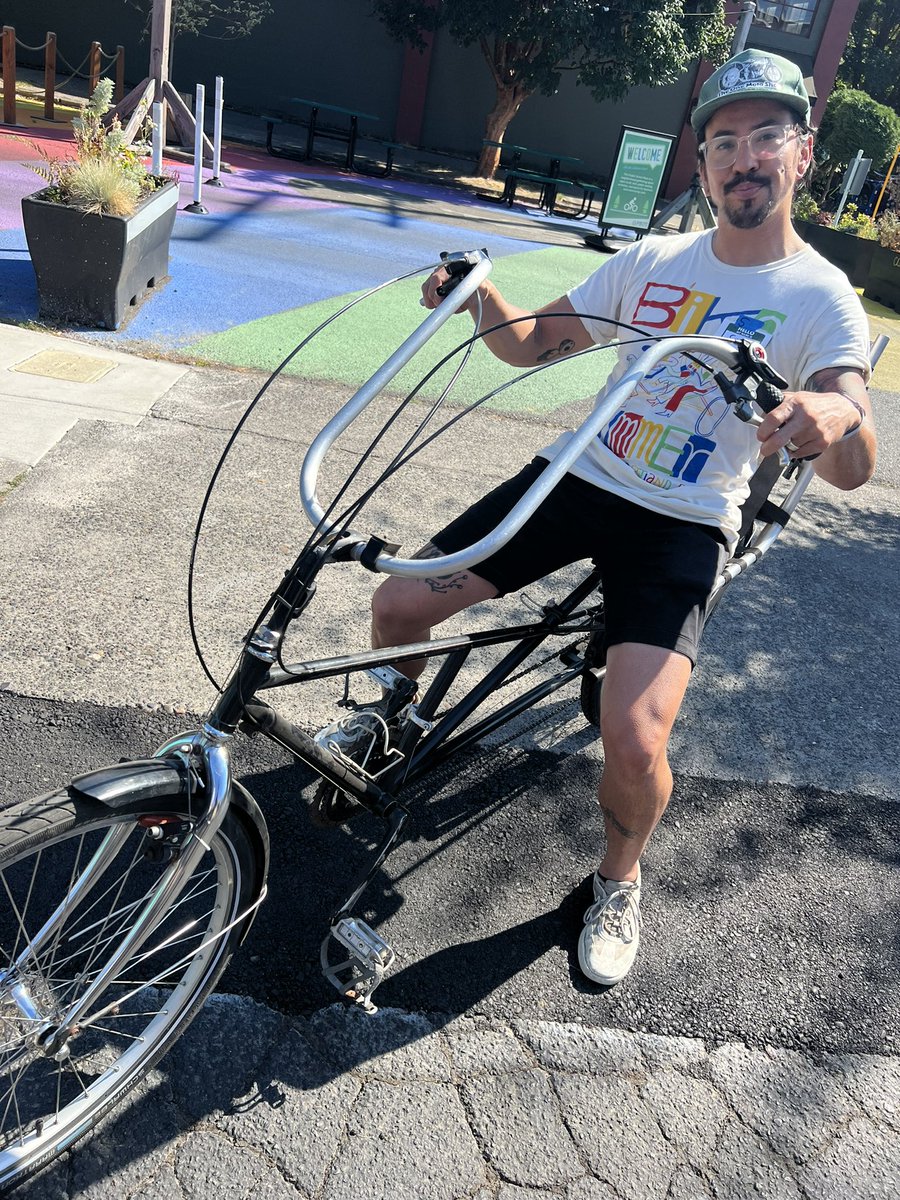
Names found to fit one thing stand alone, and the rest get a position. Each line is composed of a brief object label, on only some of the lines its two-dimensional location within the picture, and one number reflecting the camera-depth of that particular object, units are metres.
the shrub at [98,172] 6.23
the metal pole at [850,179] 17.73
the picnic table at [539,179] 16.53
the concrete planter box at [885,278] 15.42
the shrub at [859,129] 22.53
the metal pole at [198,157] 10.26
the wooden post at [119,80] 15.02
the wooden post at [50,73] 14.08
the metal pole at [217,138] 11.23
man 2.43
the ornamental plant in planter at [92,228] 6.21
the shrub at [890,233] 16.05
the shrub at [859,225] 17.64
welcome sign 13.42
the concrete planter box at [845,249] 16.62
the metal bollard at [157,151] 8.59
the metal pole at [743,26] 14.86
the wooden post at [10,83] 13.36
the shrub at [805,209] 19.38
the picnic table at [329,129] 16.52
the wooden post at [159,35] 12.04
